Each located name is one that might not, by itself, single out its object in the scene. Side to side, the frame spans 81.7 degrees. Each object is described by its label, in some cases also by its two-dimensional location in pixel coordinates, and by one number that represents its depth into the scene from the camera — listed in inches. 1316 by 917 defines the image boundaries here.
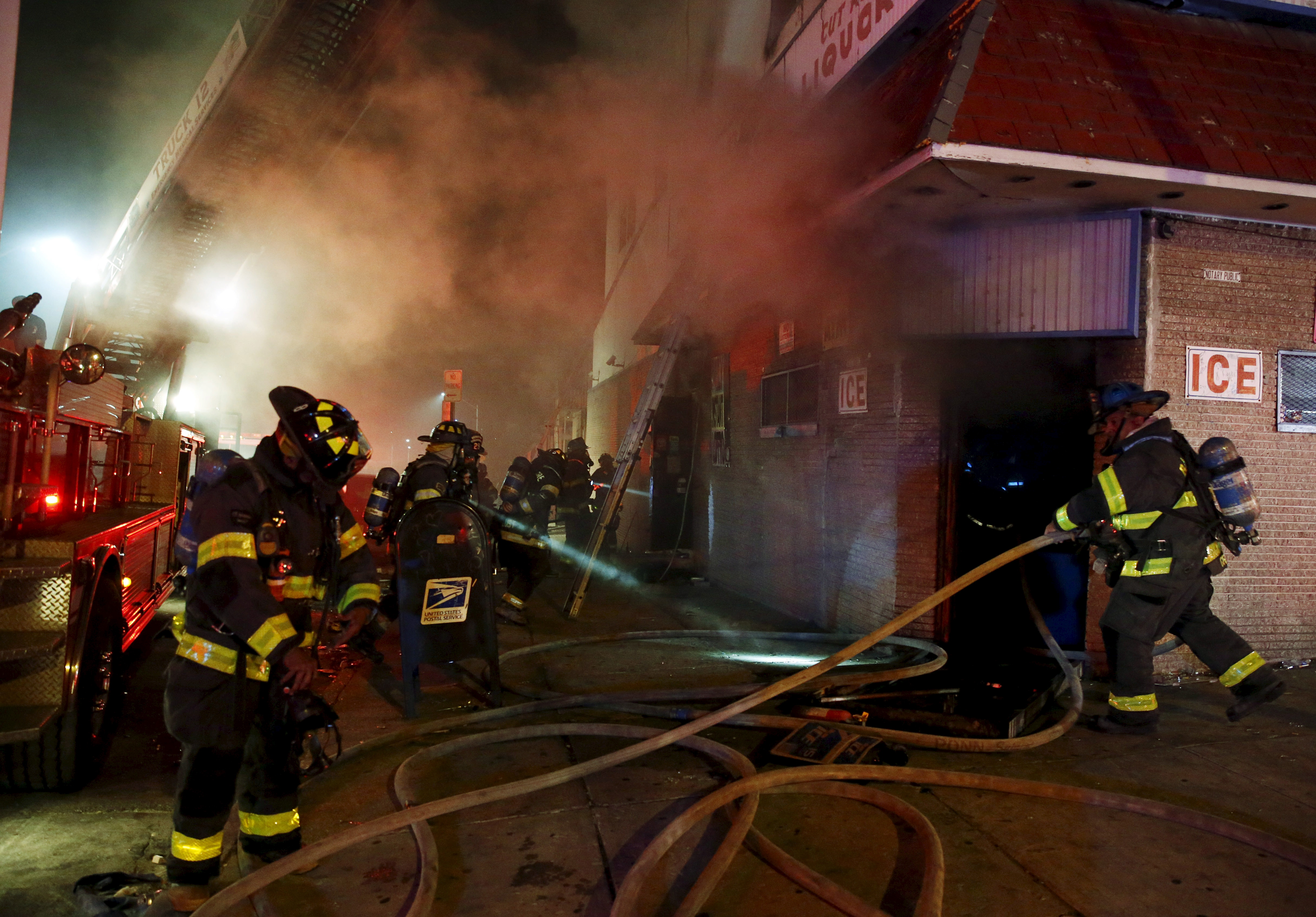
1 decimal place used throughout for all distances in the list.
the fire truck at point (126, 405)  121.1
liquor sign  245.3
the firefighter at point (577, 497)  383.2
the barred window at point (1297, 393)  213.8
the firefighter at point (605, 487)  450.0
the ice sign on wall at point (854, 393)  250.7
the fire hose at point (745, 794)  96.9
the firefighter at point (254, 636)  100.2
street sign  524.1
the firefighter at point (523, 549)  277.1
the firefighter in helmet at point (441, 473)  201.9
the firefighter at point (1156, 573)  163.3
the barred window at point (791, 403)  287.0
